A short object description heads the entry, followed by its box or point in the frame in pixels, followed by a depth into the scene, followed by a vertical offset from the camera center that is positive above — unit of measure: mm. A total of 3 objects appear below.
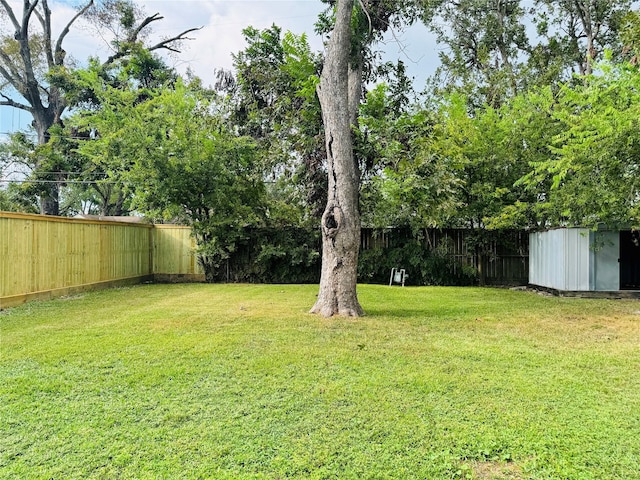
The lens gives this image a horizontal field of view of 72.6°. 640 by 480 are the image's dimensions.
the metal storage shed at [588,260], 9508 -358
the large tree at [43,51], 18547 +8553
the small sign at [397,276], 11953 -887
